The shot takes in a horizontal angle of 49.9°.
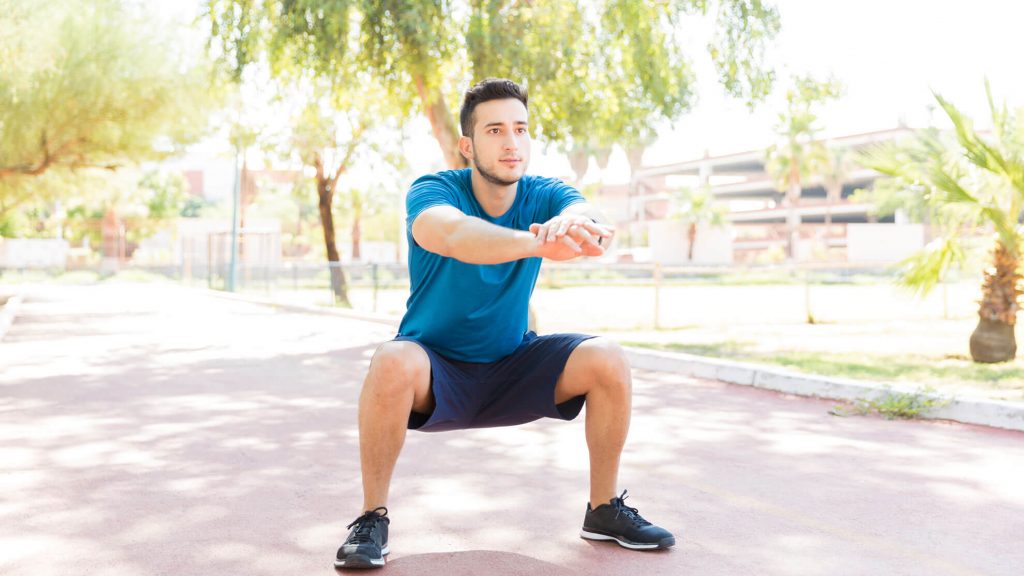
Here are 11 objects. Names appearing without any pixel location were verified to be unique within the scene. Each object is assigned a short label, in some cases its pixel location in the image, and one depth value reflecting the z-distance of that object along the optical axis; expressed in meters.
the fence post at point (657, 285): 17.27
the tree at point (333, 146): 24.42
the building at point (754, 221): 67.69
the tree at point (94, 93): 21.53
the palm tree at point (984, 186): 11.25
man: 3.83
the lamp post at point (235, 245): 32.69
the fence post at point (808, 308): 18.18
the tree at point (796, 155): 64.44
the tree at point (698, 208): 71.31
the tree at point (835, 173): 70.21
